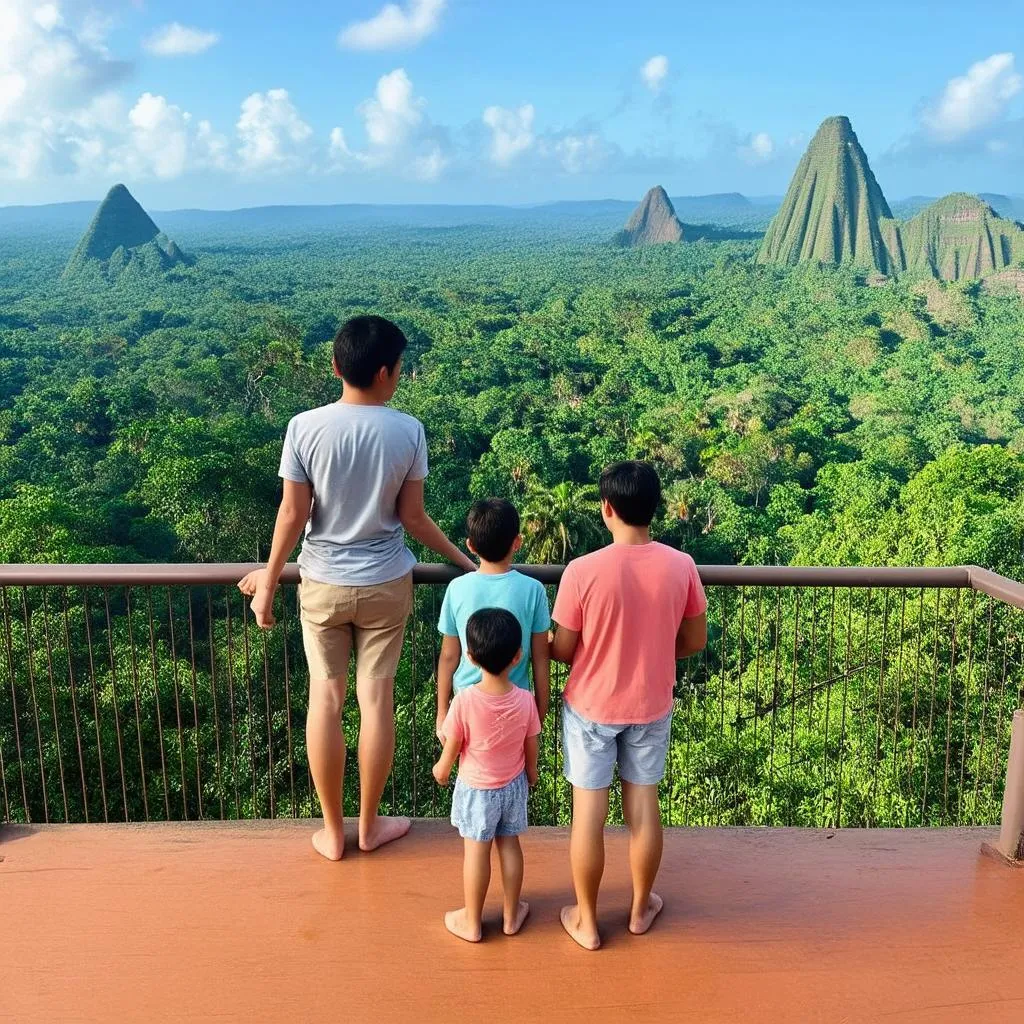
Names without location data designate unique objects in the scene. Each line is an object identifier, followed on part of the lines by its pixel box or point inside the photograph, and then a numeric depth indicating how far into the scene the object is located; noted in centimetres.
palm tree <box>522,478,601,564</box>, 2700
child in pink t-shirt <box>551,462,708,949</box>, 199
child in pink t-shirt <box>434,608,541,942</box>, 194
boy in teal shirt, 201
